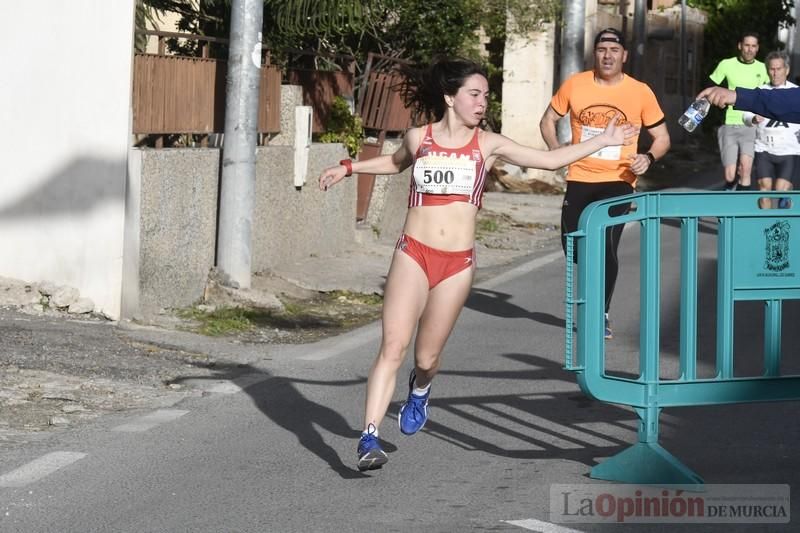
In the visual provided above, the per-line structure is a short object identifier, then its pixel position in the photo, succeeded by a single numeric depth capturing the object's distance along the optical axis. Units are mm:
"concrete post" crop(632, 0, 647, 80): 33094
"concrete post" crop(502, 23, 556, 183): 24984
